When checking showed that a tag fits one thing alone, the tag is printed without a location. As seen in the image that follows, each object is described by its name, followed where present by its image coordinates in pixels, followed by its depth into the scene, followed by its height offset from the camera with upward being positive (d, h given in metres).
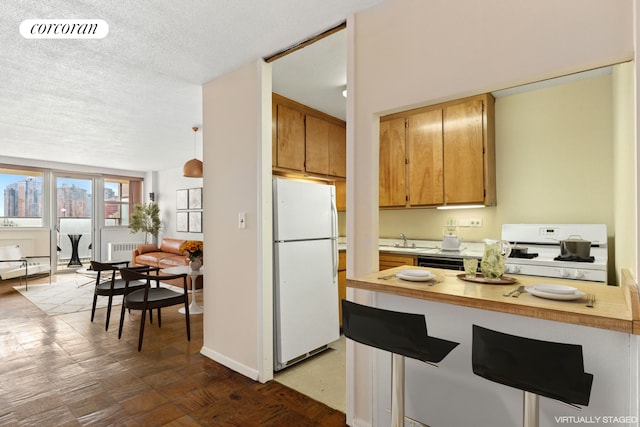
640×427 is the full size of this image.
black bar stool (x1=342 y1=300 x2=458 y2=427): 1.31 -0.52
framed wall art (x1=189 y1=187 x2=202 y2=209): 7.30 +0.36
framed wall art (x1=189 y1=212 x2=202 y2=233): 7.23 -0.18
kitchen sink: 3.42 -0.40
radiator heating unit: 7.82 -0.87
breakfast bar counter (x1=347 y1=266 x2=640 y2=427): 1.20 -0.54
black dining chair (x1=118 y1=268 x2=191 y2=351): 3.19 -0.85
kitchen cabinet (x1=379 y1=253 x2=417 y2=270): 3.33 -0.48
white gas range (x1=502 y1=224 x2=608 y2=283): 2.62 -0.35
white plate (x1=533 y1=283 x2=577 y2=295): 1.33 -0.32
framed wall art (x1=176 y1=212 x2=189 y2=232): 7.56 -0.16
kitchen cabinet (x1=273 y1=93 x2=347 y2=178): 3.22 +0.79
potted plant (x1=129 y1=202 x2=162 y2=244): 7.84 -0.14
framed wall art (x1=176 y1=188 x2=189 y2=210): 7.59 +0.35
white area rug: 4.61 -1.30
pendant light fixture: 3.97 +0.54
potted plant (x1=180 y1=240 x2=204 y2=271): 4.23 -0.51
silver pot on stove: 2.74 -0.30
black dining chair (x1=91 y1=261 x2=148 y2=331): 3.80 -0.87
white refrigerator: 2.74 -0.50
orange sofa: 6.03 -0.82
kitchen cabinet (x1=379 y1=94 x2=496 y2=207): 3.37 +0.63
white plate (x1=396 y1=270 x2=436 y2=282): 1.72 -0.34
